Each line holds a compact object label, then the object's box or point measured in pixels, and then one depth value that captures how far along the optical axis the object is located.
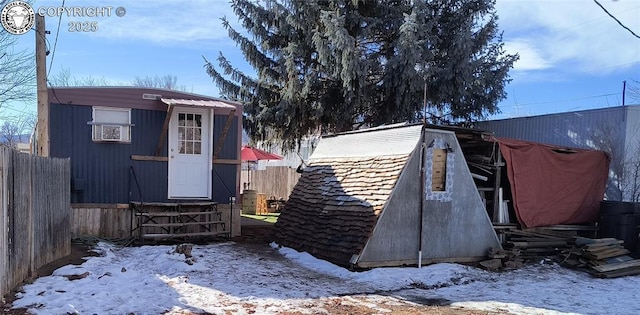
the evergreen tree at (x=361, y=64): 12.31
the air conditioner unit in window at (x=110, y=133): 10.16
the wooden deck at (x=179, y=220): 10.08
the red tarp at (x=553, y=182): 10.09
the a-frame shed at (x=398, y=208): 8.39
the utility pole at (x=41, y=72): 8.77
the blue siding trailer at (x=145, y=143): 10.02
